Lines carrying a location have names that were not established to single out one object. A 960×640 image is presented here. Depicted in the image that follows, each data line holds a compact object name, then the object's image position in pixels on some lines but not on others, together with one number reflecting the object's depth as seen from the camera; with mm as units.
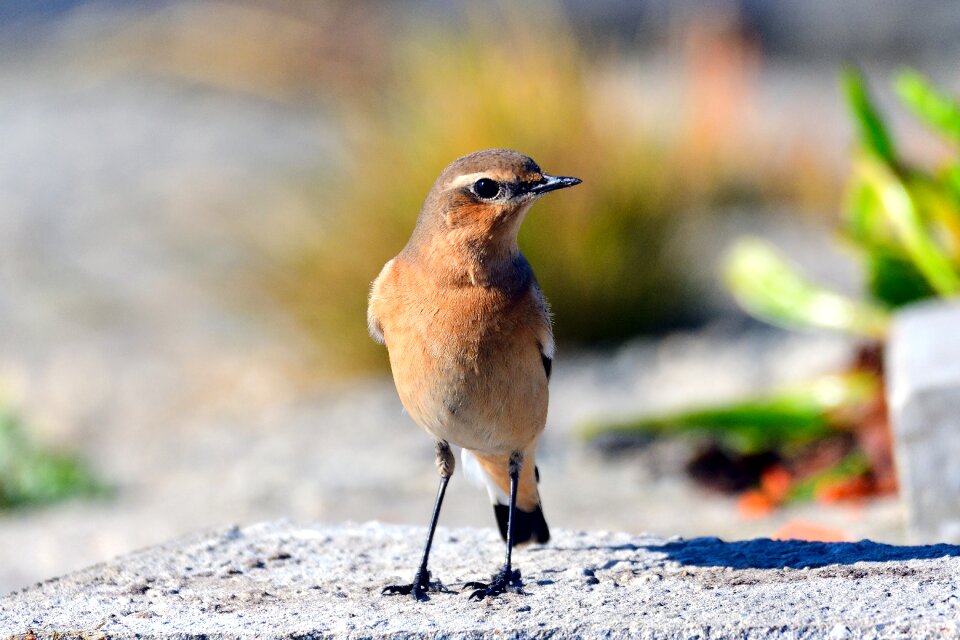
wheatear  8234
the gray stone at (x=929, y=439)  11141
